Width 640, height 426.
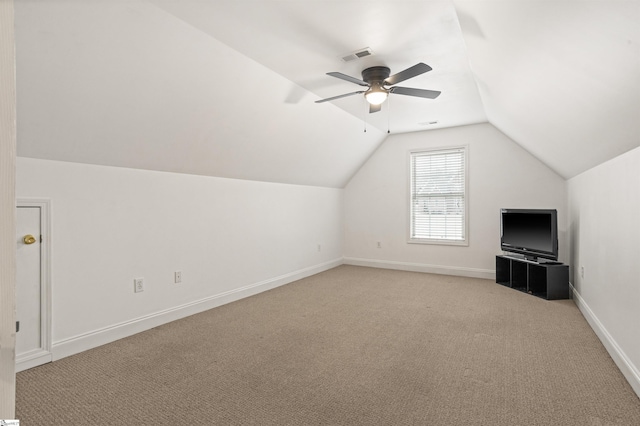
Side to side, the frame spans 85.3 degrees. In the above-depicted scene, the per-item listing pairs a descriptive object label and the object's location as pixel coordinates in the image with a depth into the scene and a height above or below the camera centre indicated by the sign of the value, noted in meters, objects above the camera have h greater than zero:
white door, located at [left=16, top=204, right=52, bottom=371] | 2.61 -0.63
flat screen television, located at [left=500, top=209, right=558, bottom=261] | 4.57 -0.27
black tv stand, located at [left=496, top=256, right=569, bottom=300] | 4.44 -0.88
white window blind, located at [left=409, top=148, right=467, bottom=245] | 6.00 +0.29
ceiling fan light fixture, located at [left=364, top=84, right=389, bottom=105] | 3.30 +1.15
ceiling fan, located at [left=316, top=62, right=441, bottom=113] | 3.29 +1.19
